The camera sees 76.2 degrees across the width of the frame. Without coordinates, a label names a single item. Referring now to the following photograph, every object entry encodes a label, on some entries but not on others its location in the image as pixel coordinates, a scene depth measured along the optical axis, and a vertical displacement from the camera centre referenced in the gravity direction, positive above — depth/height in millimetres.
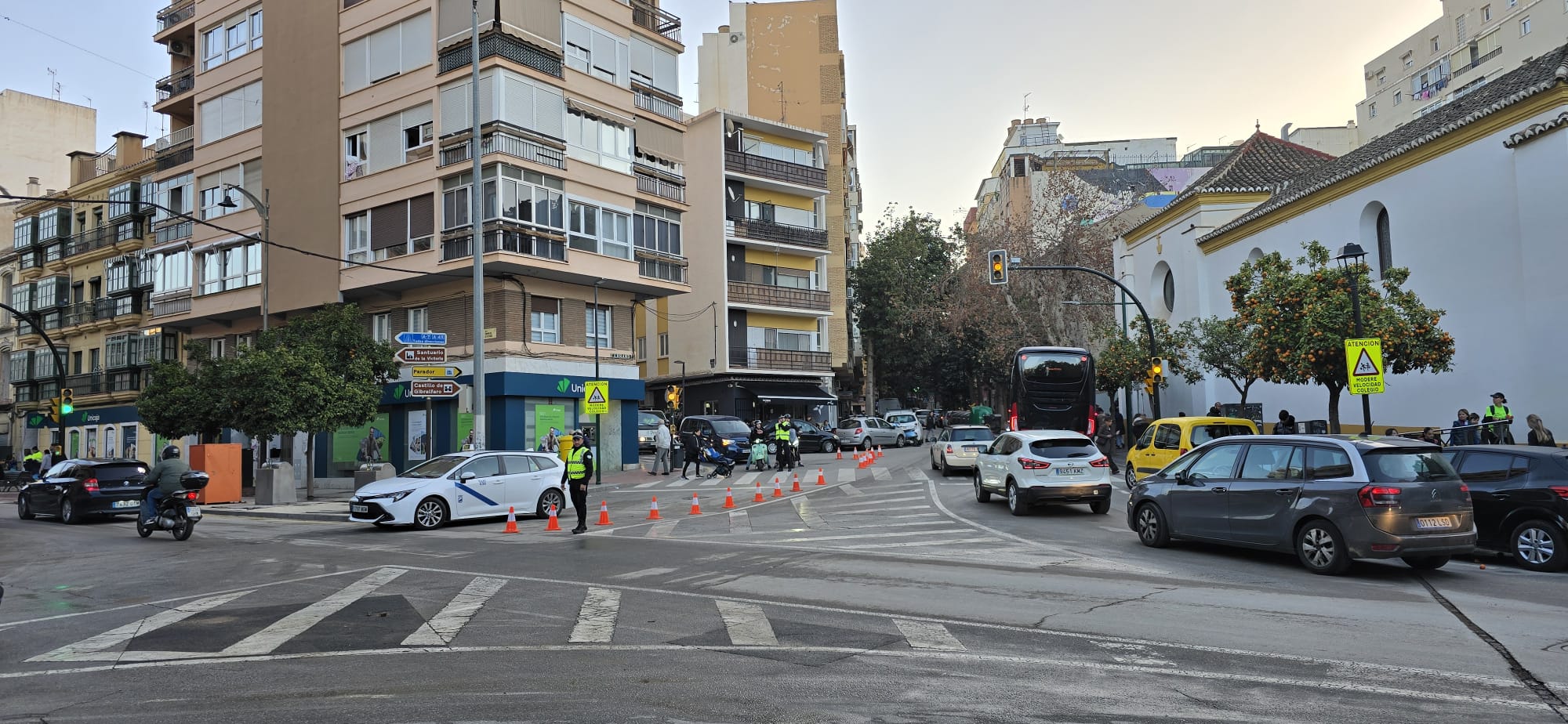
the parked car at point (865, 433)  46656 -904
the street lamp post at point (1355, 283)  18417 +2229
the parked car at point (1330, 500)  10344 -1103
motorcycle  16375 -1288
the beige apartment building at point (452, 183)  30609 +7959
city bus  31562 +530
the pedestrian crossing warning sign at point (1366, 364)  17125 +583
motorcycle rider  16422 -716
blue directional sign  21719 +1944
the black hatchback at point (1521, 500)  11141 -1217
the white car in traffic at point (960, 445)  27953 -971
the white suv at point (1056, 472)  17172 -1102
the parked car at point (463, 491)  17250 -1161
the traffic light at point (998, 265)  27438 +4001
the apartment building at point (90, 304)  44938 +6354
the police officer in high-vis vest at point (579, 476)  15983 -870
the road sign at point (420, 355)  21625 +1561
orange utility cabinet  25609 -991
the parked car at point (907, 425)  49562 -655
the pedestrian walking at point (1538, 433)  17484 -723
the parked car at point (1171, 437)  20734 -718
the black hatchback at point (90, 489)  21047 -1114
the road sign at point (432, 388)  21688 +847
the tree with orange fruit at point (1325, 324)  21188 +1620
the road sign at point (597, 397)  26531 +638
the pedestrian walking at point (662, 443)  31812 -762
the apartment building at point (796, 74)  59656 +20670
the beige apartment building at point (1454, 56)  52438 +21674
